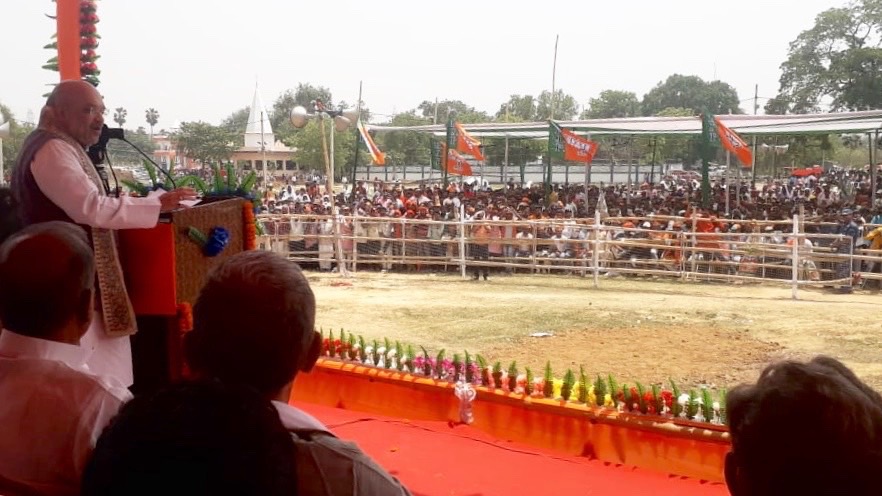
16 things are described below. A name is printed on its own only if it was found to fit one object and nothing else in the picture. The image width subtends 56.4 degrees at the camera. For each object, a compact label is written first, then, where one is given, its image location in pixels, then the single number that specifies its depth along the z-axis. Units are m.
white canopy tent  12.55
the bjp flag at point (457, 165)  16.25
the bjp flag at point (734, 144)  11.28
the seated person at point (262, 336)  1.19
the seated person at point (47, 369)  1.34
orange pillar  4.39
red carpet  3.09
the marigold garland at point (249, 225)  2.98
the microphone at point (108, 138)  2.84
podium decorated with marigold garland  2.65
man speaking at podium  2.40
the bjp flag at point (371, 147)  16.36
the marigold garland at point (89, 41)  4.45
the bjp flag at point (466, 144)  15.09
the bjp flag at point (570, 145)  13.02
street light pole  9.66
